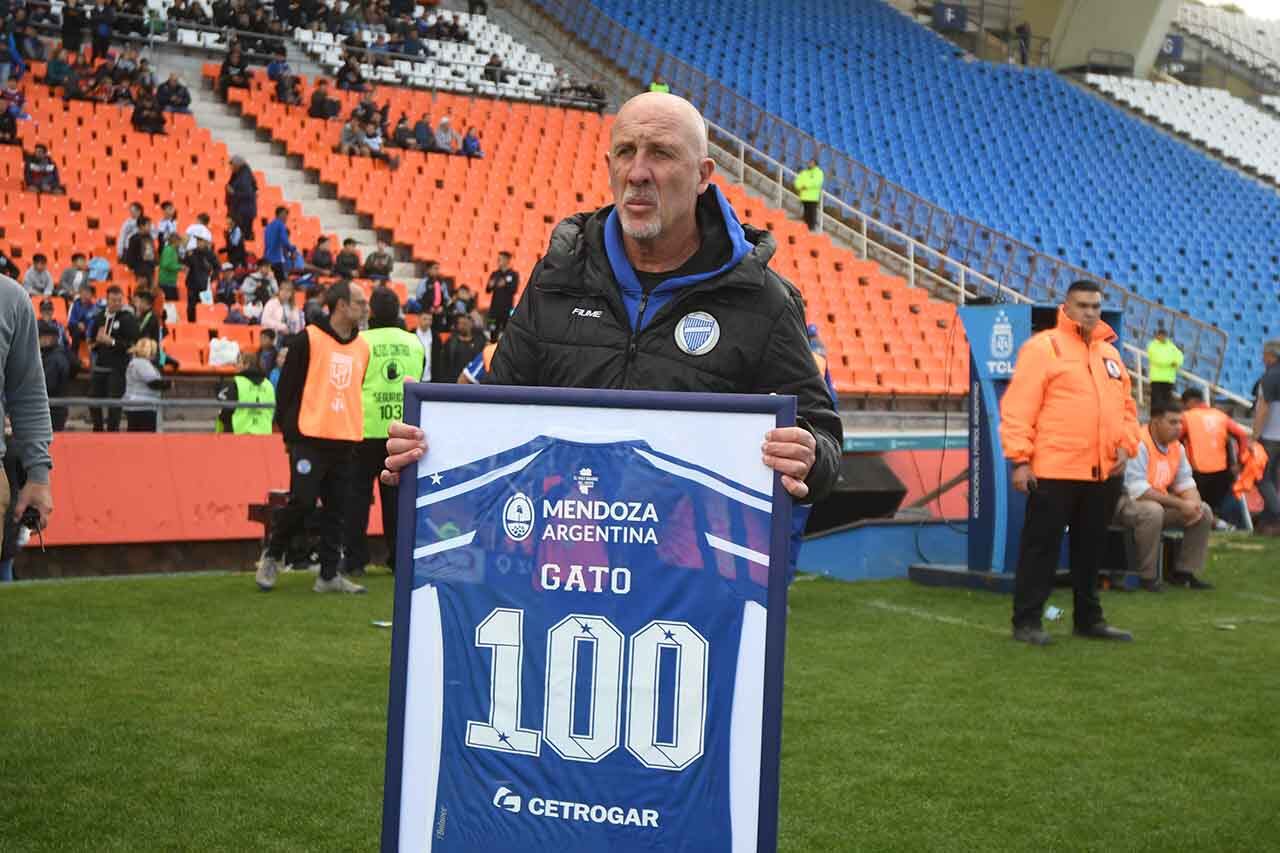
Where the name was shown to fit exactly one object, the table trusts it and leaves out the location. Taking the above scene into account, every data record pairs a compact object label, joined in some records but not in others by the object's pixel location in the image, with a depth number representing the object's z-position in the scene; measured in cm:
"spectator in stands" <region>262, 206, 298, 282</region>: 1905
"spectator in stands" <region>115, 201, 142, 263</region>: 1795
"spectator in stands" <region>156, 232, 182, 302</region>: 1780
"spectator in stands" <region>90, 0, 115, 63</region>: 2375
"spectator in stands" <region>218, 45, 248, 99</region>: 2512
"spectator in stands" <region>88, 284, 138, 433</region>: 1498
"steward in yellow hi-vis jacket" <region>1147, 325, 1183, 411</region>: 2214
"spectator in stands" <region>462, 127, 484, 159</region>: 2558
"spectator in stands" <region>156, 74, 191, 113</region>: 2311
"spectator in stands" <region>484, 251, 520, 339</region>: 1909
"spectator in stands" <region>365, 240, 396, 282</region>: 1969
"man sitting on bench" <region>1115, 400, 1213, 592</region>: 1219
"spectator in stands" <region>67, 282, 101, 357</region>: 1590
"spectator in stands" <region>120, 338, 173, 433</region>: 1398
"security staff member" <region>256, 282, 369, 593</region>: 1023
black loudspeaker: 1320
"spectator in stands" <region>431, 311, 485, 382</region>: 1658
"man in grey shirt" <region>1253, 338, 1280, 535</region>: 1691
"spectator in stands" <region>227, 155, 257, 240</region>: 1994
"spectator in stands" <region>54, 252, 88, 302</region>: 1673
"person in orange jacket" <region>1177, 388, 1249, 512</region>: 1567
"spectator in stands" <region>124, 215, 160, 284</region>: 1752
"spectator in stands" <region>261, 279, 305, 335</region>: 1700
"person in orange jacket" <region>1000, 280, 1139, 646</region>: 880
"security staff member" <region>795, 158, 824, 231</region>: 2703
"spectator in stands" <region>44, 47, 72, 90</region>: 2262
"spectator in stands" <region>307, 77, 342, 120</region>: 2481
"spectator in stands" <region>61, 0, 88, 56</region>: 2325
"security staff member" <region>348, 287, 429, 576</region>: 1066
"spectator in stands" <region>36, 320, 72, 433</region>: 1455
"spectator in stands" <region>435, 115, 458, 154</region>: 2536
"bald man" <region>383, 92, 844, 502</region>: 338
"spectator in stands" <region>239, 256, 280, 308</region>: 1806
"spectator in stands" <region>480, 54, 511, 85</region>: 2941
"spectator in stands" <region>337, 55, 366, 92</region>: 2642
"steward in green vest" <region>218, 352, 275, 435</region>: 1317
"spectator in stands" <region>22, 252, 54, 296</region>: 1647
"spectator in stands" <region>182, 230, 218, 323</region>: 1794
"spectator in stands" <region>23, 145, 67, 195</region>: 1955
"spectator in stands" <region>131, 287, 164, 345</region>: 1535
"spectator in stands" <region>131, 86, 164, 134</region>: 2233
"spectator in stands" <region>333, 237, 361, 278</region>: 1842
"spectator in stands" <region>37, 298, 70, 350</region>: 1503
